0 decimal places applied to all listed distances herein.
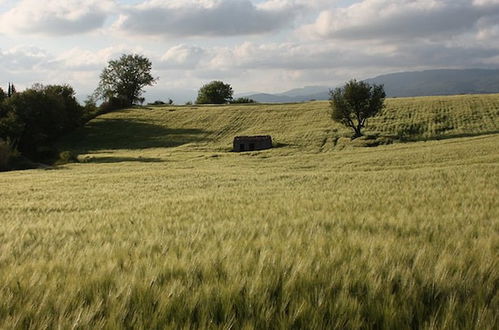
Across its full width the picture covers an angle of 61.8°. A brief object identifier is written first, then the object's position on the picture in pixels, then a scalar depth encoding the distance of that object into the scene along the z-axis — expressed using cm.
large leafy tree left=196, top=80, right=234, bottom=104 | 14425
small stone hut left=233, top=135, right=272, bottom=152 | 6206
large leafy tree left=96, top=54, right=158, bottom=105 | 11562
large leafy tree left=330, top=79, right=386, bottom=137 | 6262
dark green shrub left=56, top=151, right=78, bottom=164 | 6011
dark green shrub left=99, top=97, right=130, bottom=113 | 10797
